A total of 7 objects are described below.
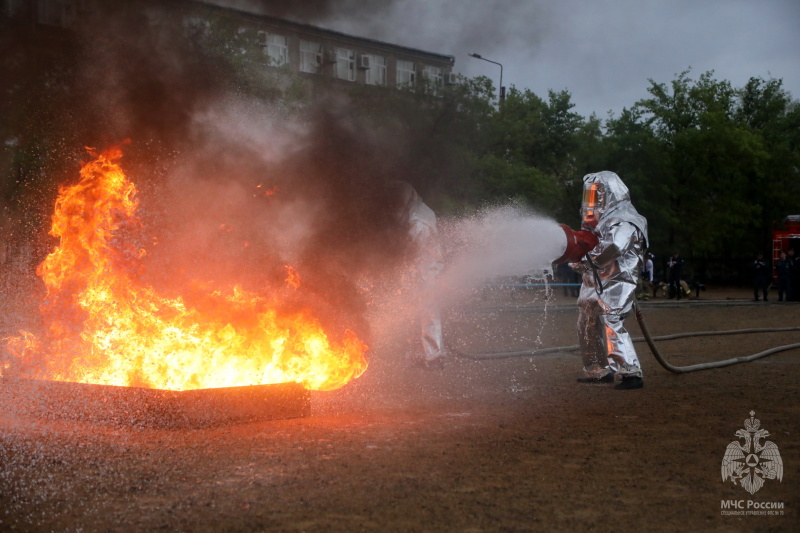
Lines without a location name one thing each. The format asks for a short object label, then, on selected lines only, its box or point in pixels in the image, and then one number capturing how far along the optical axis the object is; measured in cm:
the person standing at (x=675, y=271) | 2716
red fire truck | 2984
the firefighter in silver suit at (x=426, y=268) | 900
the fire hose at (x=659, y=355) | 818
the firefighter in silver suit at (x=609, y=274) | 769
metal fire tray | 558
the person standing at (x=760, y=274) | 2602
